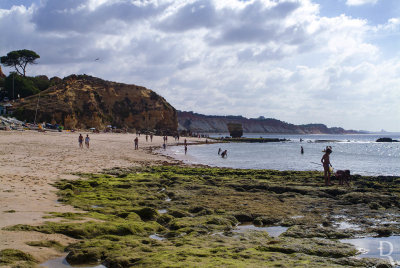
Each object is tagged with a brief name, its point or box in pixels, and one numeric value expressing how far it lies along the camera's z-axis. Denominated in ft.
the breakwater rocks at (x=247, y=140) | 309.42
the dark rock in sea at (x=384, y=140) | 362.94
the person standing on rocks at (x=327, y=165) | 51.09
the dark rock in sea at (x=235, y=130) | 359.05
